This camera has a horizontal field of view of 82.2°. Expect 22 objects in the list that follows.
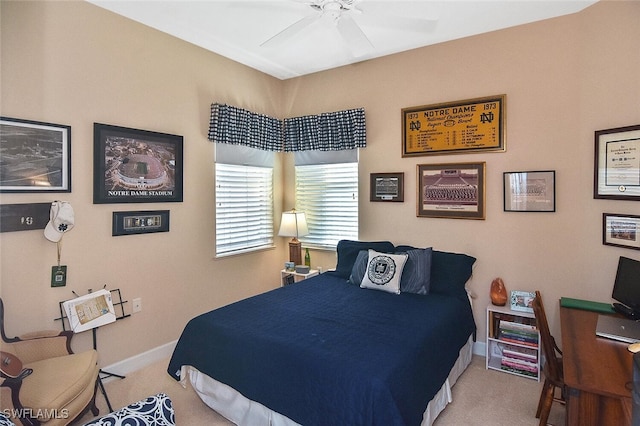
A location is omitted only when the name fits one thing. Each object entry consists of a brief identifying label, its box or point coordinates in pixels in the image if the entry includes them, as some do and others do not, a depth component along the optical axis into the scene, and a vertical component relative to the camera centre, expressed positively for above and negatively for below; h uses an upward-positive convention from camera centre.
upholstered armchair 1.87 -0.96
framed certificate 2.52 +0.33
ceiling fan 2.41 +1.33
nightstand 4.13 -0.77
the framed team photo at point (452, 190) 3.35 +0.18
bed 1.85 -0.81
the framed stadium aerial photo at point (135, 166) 2.84 +0.36
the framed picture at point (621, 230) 2.52 -0.15
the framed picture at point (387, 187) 3.77 +0.24
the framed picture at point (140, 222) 2.97 -0.11
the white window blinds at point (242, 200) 3.86 +0.10
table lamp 4.17 -0.24
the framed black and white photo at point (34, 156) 2.35 +0.36
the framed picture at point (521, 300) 3.01 -0.76
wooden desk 1.39 -0.68
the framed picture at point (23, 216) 2.36 -0.05
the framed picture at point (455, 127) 3.25 +0.77
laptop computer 1.89 -0.66
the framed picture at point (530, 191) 3.02 +0.15
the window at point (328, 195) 4.14 +0.17
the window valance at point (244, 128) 3.67 +0.87
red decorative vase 3.12 -0.72
